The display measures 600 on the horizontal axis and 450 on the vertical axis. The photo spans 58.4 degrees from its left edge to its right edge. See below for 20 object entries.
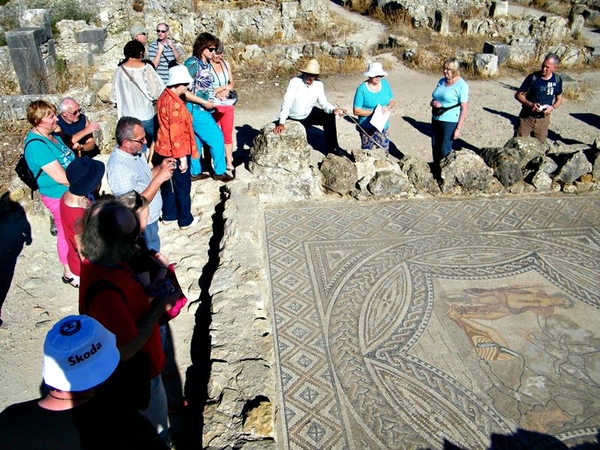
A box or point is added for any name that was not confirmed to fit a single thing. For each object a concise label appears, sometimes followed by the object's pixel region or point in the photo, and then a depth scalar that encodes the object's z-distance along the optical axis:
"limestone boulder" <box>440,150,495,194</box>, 5.75
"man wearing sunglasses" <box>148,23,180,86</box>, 7.12
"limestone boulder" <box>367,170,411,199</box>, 5.66
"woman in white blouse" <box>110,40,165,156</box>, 5.55
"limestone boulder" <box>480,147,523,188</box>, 5.83
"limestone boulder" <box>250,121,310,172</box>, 5.61
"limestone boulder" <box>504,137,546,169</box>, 6.16
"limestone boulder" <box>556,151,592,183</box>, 5.82
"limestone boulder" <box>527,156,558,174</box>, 5.92
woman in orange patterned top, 4.65
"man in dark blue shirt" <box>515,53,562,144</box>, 6.27
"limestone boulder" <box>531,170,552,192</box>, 5.88
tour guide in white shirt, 5.68
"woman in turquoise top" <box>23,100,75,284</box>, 4.06
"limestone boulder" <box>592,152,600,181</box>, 5.86
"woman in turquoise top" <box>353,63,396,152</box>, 6.05
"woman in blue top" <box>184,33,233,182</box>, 5.39
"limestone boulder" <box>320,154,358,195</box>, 5.70
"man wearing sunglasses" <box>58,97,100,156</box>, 4.95
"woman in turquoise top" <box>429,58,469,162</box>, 5.92
